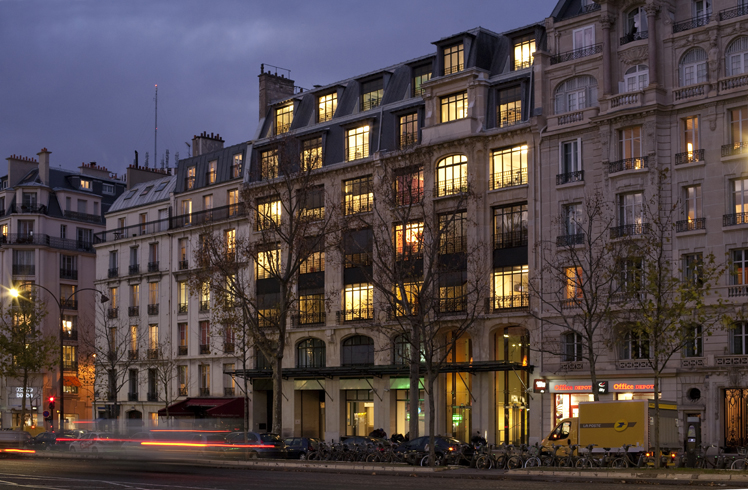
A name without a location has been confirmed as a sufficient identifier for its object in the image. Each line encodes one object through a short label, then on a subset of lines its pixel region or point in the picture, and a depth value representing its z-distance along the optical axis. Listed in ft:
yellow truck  117.19
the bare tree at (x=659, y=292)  113.70
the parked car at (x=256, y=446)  150.61
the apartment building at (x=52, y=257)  277.03
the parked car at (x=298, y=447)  154.30
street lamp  200.44
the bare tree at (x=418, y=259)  152.97
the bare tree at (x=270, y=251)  161.48
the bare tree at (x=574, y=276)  151.43
